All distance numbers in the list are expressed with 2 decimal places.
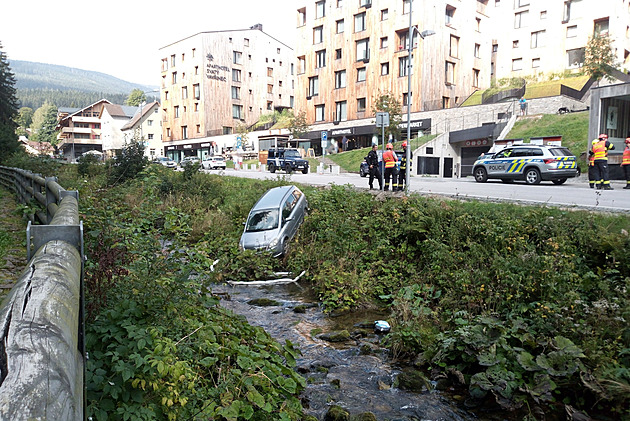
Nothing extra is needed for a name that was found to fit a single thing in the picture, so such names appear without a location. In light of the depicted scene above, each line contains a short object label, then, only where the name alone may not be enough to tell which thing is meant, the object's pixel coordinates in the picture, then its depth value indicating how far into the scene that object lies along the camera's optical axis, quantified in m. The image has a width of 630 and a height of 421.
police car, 20.81
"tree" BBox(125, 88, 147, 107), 129.25
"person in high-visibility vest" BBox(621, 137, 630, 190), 18.80
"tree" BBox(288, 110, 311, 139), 52.72
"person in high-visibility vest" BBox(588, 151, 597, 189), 18.25
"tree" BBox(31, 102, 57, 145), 107.94
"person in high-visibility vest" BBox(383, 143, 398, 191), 17.14
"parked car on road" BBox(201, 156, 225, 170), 44.25
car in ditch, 12.50
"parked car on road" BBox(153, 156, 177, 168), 47.84
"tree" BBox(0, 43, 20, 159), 34.44
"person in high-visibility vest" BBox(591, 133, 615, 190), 17.56
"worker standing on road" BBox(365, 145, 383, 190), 18.39
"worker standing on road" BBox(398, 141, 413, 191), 17.24
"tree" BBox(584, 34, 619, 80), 37.56
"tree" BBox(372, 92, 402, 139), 40.78
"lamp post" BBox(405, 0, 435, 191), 19.12
